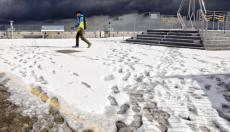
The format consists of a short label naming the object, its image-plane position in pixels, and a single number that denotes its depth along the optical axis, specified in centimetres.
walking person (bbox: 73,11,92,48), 717
